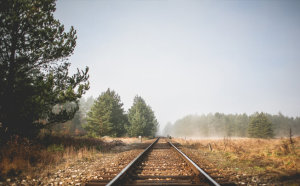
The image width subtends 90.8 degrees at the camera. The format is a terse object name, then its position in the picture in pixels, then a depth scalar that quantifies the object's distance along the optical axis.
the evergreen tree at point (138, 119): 30.72
